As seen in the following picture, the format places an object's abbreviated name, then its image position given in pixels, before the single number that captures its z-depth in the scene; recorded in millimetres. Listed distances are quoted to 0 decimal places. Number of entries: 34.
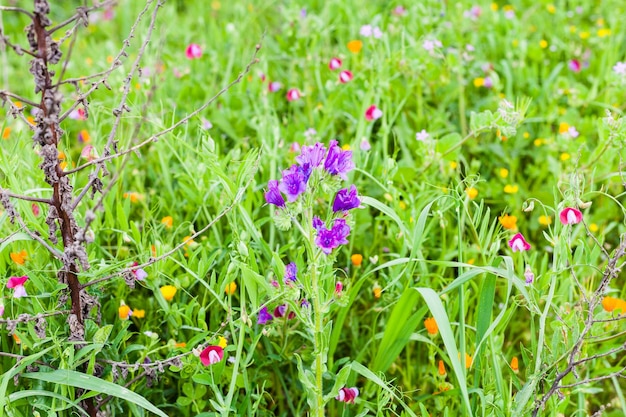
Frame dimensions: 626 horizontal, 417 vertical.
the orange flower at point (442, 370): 1018
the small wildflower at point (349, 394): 982
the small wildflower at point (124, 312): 1005
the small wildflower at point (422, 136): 1189
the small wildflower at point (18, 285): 969
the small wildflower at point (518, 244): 1007
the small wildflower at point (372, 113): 1238
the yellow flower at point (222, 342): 979
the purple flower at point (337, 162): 917
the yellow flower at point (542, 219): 1158
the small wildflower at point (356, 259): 1093
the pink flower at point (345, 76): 1290
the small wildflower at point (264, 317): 1010
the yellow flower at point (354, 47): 1404
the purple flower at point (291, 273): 940
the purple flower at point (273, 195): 923
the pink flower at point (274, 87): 1372
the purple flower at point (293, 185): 908
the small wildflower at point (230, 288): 1002
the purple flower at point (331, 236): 905
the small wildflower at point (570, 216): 962
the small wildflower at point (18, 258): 1035
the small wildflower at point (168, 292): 1026
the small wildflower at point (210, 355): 955
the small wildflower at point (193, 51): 1397
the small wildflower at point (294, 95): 1295
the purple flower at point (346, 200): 923
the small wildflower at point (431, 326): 1025
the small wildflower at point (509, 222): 1116
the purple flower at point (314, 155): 914
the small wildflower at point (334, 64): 1332
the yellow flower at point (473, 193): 1181
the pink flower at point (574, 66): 1428
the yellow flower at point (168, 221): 1118
